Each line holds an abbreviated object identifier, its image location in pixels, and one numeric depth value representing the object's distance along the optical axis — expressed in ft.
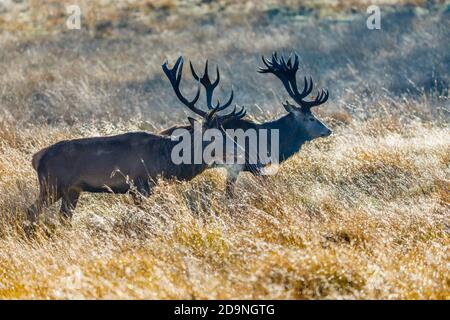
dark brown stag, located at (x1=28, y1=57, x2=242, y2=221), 62.23
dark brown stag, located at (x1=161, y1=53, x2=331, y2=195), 75.92
